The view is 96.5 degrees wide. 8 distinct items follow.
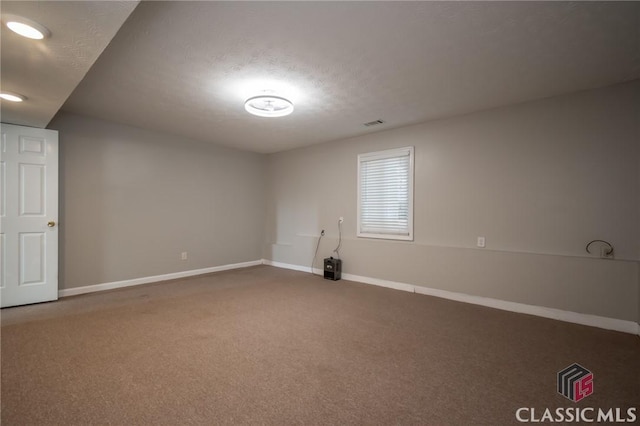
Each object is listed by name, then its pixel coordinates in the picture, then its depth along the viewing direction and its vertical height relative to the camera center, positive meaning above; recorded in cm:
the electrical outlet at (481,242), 375 -38
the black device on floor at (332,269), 498 -102
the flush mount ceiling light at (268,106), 315 +120
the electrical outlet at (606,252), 298 -39
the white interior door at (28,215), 334 -11
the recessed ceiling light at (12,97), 259 +101
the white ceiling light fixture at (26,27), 161 +106
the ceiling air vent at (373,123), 418 +132
